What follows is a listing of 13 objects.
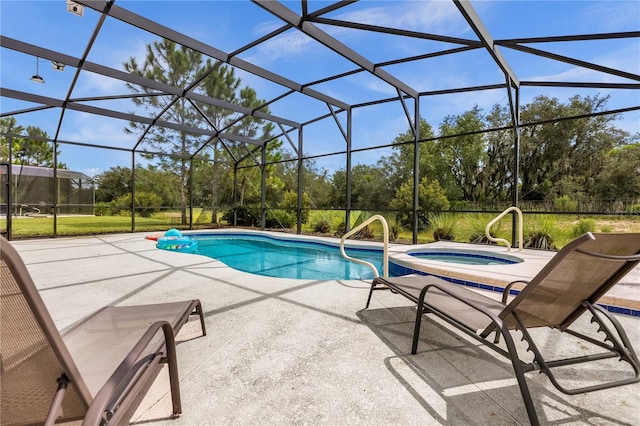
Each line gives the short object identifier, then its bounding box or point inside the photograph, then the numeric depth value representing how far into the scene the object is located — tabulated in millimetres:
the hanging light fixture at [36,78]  5608
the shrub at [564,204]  10149
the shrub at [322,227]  10609
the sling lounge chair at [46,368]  762
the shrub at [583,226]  7595
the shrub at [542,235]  6871
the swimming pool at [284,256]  6086
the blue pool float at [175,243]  8047
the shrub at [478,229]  7742
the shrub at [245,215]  12664
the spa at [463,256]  5633
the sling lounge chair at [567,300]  1396
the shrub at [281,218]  11828
